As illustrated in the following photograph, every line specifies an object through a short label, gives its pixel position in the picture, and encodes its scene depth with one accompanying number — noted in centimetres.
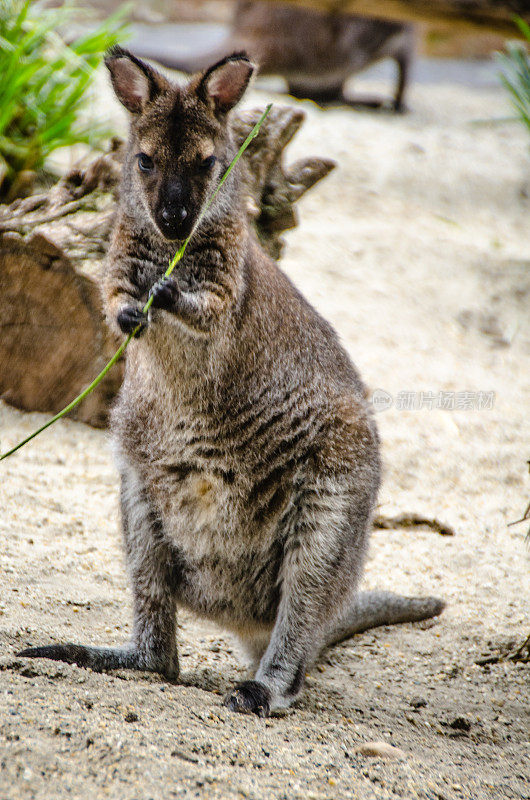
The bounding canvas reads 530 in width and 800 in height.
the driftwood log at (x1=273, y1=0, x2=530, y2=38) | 1678
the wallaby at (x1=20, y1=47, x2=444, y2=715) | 654
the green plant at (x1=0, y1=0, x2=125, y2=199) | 1245
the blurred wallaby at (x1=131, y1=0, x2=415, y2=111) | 2339
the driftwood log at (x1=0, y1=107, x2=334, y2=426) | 988
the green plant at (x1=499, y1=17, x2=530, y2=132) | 1391
